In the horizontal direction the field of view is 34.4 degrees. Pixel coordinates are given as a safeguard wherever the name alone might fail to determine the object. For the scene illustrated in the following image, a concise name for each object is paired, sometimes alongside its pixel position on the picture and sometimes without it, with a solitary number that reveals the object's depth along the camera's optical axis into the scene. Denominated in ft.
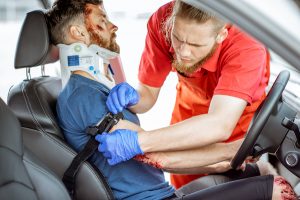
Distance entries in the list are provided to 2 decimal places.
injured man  5.58
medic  5.74
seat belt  5.77
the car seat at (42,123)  6.02
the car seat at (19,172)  4.58
